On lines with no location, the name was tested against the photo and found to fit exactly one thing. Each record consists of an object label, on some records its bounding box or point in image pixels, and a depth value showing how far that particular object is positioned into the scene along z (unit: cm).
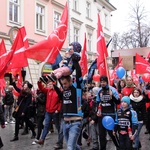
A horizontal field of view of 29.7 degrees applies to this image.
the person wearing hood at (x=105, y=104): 593
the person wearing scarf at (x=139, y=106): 656
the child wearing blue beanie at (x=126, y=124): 554
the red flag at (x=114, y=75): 1285
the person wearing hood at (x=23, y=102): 832
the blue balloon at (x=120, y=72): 1090
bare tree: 3547
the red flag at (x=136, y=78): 1323
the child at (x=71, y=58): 406
